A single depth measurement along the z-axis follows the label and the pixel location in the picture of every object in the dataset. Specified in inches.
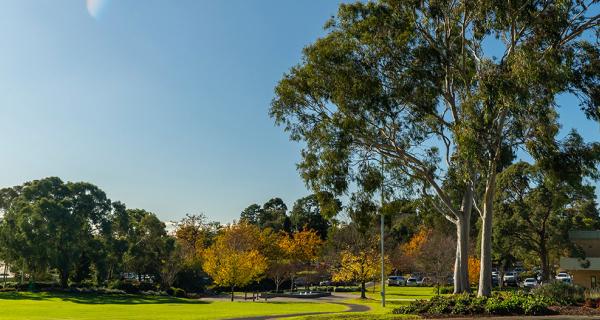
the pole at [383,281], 1513.3
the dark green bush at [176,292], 2450.7
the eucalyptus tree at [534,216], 1817.8
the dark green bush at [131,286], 2522.1
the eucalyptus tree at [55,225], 2367.1
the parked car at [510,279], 3117.6
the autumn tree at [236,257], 2340.1
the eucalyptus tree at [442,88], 951.0
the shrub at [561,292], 1054.4
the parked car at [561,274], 3225.1
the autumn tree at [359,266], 2422.5
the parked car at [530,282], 2766.5
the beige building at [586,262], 2094.0
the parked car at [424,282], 3163.6
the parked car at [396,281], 3299.7
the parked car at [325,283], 3305.1
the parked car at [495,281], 3101.9
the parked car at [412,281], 3321.9
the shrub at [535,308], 905.5
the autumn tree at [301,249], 2925.7
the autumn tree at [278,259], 2802.7
